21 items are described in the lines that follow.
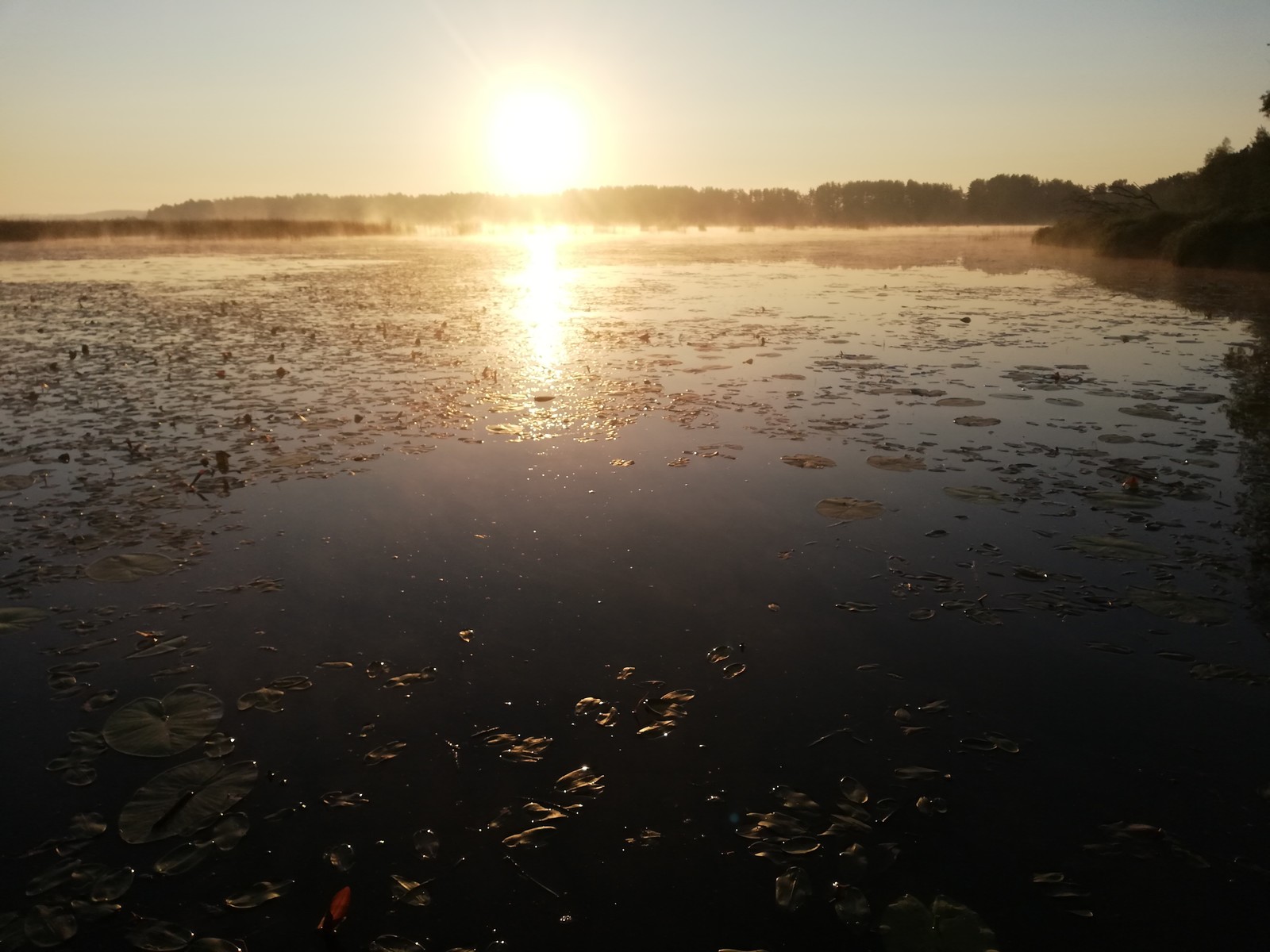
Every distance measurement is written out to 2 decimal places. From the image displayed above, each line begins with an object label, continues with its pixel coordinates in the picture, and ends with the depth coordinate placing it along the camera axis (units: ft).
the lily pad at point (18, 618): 14.34
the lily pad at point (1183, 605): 13.98
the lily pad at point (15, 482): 22.06
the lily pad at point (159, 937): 7.95
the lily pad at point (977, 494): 20.00
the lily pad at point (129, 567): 16.43
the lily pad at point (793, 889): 8.43
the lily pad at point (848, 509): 19.25
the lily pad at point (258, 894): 8.50
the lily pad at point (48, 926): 8.05
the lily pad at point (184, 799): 9.57
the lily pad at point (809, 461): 23.13
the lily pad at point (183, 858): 8.95
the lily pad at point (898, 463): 22.68
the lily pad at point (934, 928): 7.90
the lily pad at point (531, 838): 9.23
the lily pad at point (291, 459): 24.14
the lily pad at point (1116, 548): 16.49
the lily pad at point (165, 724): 11.06
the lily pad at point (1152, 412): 27.73
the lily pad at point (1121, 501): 19.31
